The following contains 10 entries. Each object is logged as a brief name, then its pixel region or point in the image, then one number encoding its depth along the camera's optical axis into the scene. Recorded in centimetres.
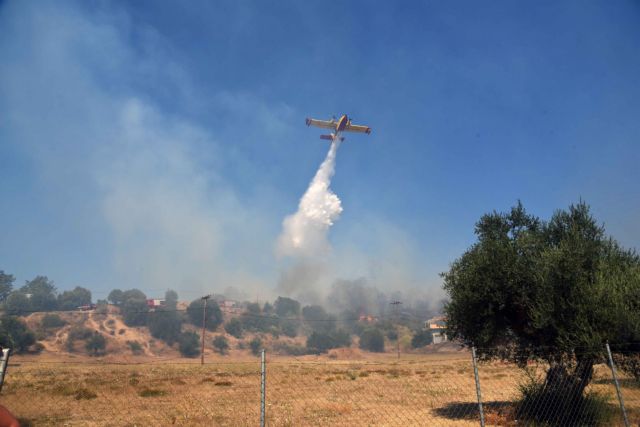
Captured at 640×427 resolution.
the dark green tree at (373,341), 18988
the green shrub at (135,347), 15118
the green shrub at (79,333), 14788
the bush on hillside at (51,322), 15550
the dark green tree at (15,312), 18918
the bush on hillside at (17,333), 11292
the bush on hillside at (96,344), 13900
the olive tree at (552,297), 1623
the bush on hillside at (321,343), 18900
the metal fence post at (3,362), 600
